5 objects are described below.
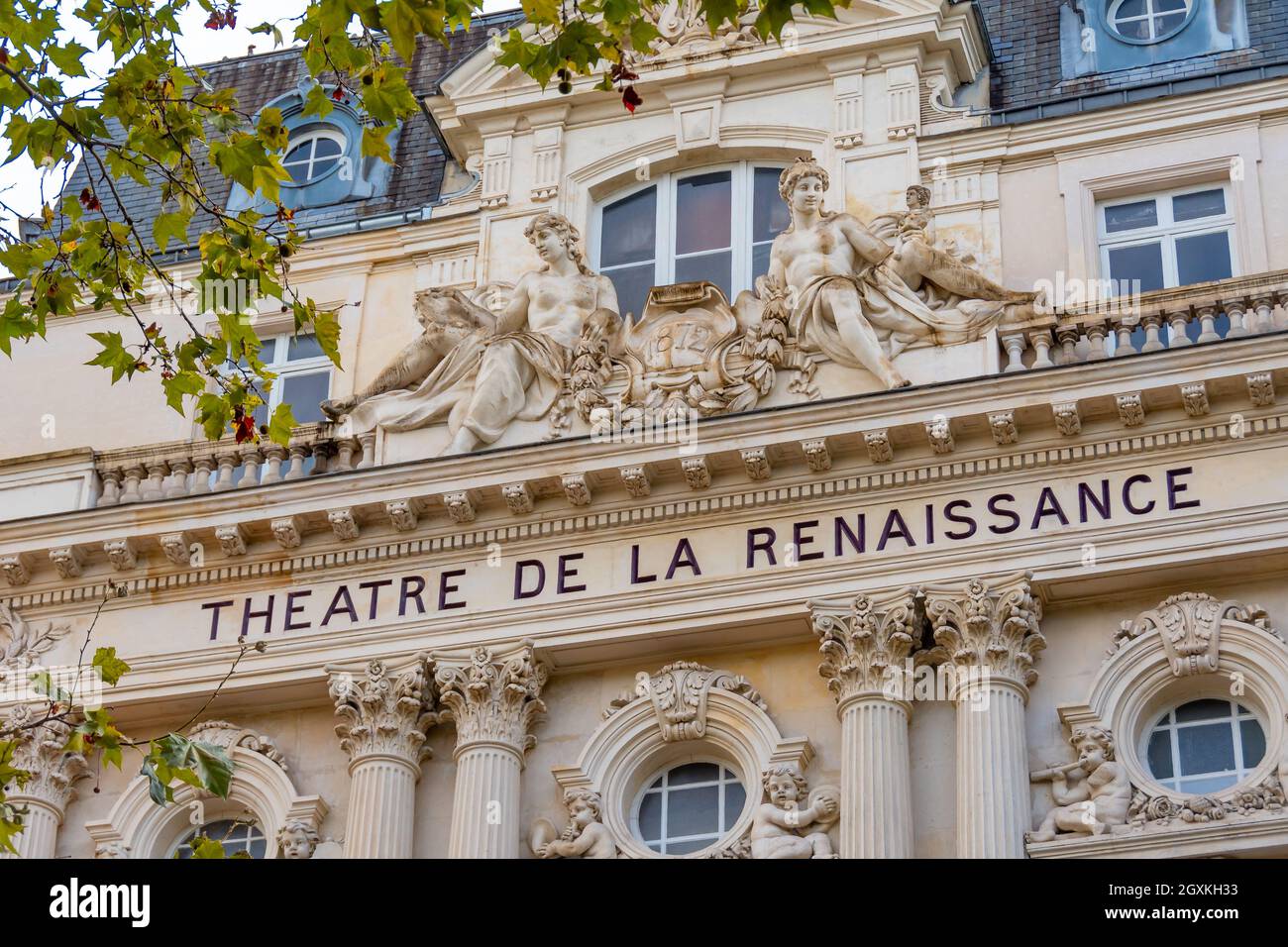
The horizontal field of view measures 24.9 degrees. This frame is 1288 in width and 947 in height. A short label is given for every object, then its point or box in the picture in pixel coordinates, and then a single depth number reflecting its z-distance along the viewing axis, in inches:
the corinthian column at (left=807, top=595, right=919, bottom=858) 886.4
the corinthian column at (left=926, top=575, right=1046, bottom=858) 877.2
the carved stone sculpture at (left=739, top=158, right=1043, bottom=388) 976.3
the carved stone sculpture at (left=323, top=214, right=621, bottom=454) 1008.9
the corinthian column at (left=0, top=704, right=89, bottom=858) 980.6
